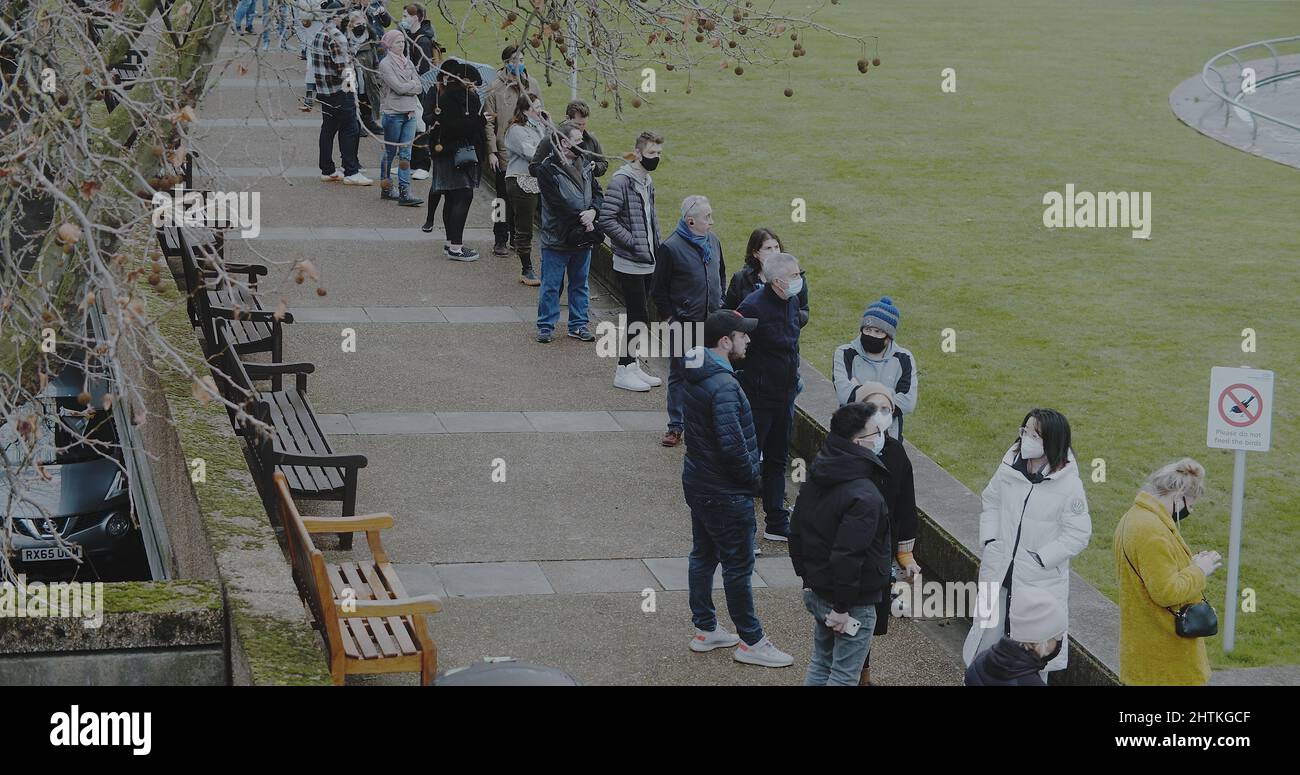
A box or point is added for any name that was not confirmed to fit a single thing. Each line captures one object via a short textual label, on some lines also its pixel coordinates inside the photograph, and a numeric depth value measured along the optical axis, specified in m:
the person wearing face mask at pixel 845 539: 13.95
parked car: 22.62
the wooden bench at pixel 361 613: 13.84
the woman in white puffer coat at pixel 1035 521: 14.63
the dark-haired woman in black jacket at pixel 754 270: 20.31
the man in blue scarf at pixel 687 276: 21.91
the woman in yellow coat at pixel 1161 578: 14.02
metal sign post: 17.12
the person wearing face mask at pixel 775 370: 19.25
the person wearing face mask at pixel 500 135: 30.78
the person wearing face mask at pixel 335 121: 34.75
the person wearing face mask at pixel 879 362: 17.95
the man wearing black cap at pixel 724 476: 15.80
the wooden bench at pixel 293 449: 17.83
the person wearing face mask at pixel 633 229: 24.02
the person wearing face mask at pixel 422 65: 32.00
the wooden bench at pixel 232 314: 22.12
